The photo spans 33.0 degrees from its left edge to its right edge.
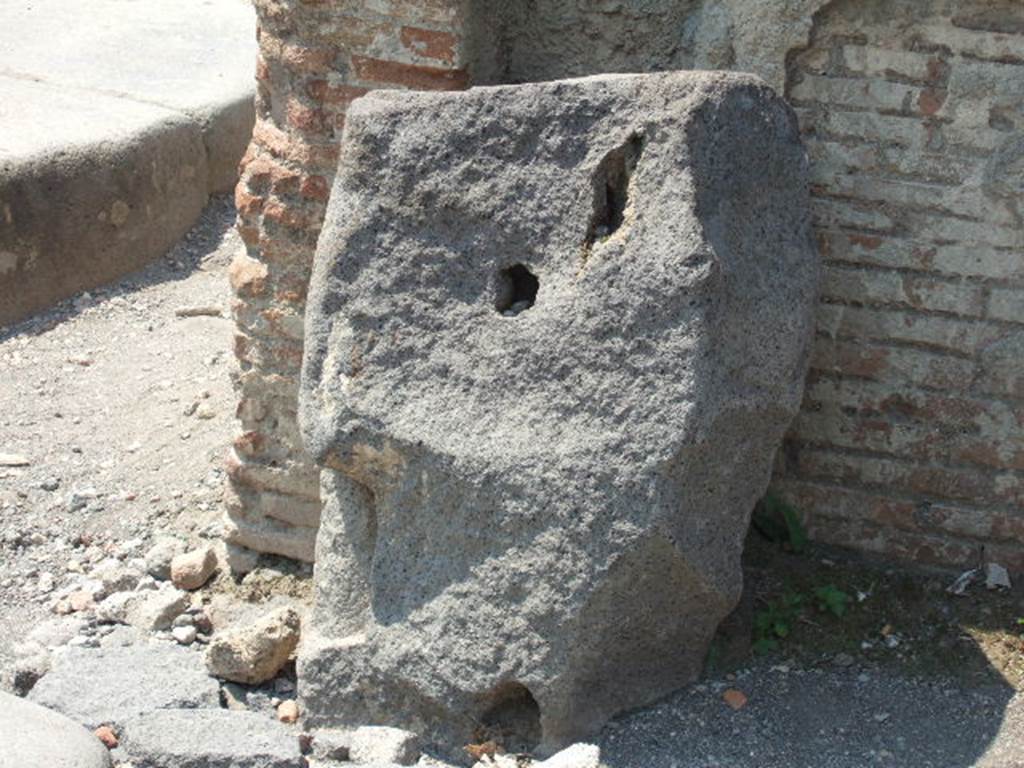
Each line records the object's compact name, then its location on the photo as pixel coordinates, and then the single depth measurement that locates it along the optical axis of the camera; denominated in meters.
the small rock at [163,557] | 4.20
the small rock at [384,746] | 3.36
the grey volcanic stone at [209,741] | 3.24
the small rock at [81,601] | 4.09
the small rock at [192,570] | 4.17
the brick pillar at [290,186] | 3.70
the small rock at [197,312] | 5.57
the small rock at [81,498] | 4.46
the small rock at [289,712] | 3.65
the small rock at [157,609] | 3.99
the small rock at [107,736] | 3.47
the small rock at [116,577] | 4.14
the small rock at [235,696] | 3.72
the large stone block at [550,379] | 3.20
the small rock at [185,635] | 3.95
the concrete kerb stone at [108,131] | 5.46
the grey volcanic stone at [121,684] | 3.56
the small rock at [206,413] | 4.80
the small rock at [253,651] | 3.73
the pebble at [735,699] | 3.53
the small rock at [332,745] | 3.40
